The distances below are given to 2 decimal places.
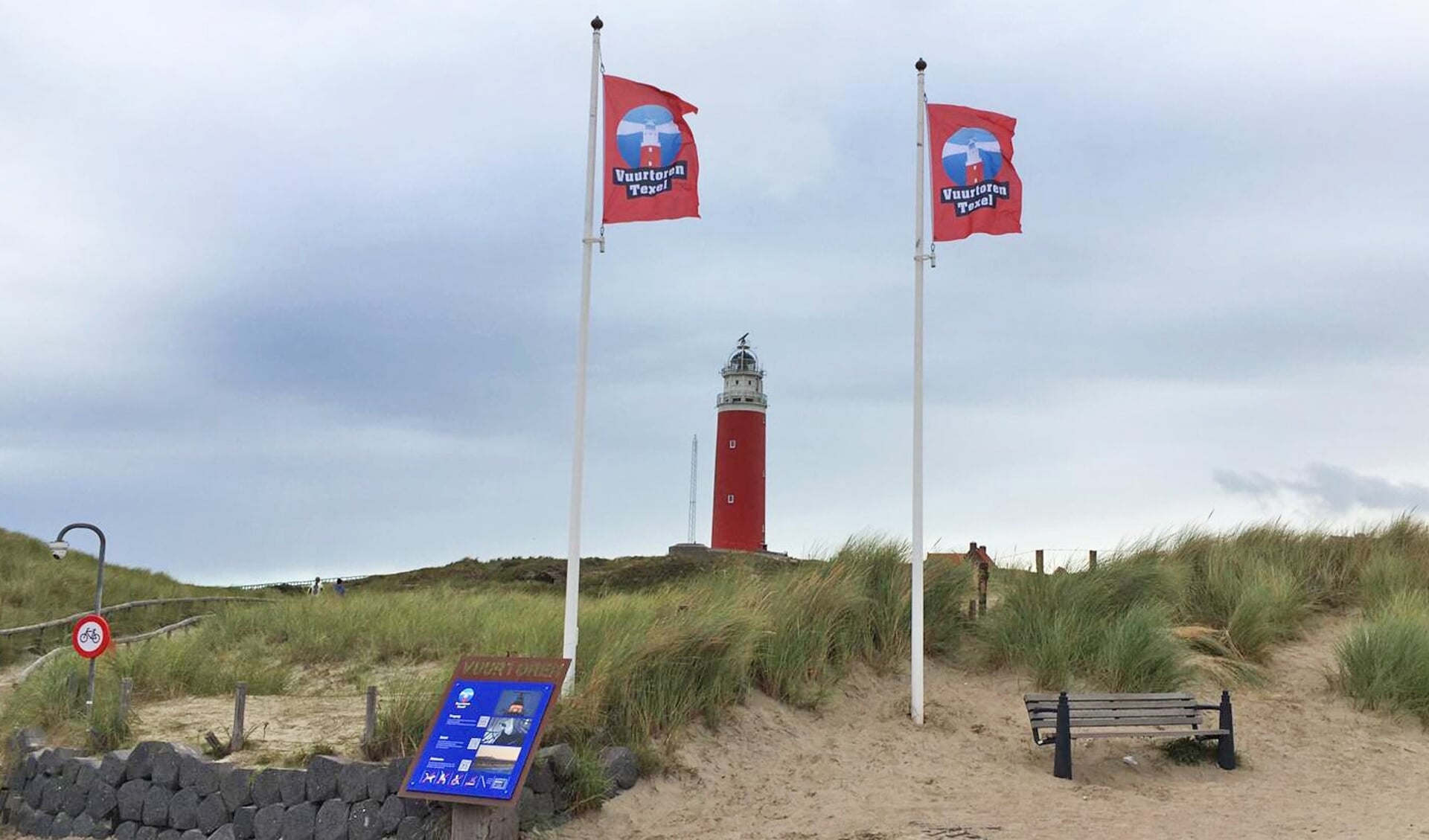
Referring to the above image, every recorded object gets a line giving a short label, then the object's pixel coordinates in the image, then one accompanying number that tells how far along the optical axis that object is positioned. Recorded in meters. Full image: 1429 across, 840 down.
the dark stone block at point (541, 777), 9.74
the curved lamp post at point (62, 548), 13.54
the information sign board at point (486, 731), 8.78
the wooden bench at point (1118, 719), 11.59
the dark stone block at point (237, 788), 10.45
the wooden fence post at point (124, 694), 11.95
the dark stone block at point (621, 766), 10.32
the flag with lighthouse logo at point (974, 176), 12.94
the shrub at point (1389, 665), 14.09
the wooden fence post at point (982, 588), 16.02
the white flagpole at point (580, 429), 10.90
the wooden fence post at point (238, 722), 10.94
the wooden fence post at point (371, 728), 10.21
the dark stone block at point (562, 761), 9.86
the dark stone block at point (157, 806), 10.99
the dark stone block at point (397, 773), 9.62
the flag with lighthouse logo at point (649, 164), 11.70
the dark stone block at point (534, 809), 9.59
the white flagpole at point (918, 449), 12.62
